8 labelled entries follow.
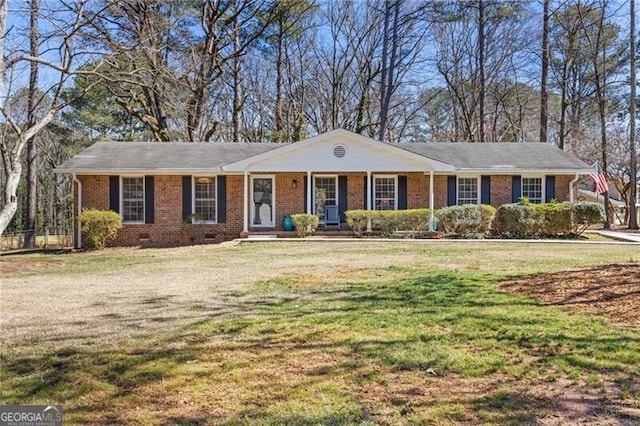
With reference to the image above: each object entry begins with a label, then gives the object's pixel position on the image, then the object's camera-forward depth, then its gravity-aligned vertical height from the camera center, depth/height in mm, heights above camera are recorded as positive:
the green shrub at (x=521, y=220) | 16531 -426
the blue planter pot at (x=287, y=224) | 17578 -529
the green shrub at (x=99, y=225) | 15695 -456
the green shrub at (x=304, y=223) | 16703 -474
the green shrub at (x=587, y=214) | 16156 -236
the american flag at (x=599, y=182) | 19739 +1038
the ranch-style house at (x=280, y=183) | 17234 +950
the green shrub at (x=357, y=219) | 16719 -353
